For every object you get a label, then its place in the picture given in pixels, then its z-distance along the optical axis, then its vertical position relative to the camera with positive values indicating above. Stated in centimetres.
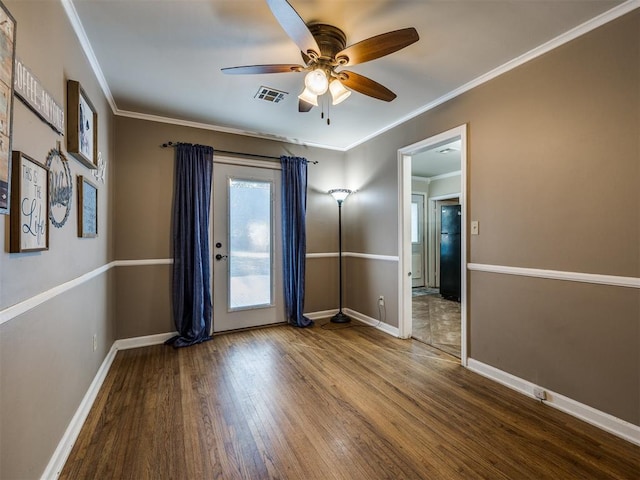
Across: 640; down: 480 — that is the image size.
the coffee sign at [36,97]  112 +63
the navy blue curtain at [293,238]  382 +3
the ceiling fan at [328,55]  148 +109
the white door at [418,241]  659 -3
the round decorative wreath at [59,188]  145 +29
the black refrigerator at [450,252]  537 -23
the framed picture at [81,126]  172 +75
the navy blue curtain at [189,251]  323 -11
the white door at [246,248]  353 -9
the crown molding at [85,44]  167 +133
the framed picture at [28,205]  110 +15
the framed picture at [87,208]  191 +23
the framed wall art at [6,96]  97 +50
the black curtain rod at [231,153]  326 +108
